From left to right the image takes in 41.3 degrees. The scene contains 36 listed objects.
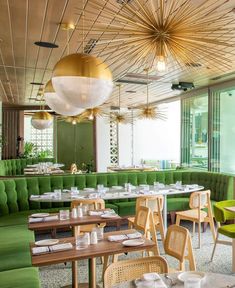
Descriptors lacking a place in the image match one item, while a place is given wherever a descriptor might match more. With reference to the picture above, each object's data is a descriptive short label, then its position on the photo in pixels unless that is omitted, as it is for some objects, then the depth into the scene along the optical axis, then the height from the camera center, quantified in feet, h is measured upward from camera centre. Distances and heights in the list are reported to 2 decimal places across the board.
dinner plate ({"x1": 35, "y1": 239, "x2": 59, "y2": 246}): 8.74 -2.71
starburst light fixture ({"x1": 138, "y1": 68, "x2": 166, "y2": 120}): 25.79 +2.85
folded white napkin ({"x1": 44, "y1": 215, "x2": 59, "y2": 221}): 11.45 -2.62
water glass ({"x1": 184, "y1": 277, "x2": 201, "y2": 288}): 5.40 -2.37
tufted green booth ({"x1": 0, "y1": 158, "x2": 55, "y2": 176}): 30.70 -1.86
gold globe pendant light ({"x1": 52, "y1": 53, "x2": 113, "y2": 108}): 8.03 +1.80
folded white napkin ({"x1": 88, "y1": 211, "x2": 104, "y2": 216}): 12.04 -2.57
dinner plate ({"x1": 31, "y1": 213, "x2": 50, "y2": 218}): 11.95 -2.63
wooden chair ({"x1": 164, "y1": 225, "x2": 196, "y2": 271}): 7.65 -2.49
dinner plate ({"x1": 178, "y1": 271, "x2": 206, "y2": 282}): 5.89 -2.47
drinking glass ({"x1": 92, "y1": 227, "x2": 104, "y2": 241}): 9.18 -2.58
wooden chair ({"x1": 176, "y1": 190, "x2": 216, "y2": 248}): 15.28 -3.40
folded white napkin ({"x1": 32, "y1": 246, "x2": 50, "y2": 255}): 8.07 -2.70
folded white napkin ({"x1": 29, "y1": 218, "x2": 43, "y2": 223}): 11.24 -2.65
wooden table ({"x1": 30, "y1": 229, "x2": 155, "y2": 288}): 7.58 -2.71
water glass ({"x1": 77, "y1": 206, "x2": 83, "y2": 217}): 11.75 -2.45
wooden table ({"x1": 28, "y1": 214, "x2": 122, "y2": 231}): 10.60 -2.65
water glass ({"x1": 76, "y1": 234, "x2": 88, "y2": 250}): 8.41 -2.60
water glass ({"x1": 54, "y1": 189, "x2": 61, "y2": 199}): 15.30 -2.38
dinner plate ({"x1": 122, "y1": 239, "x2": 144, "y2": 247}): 8.50 -2.64
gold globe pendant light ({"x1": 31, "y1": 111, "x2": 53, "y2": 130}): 23.63 +2.10
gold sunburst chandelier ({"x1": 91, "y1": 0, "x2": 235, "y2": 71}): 6.72 +2.61
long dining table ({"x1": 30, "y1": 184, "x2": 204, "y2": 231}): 15.16 -2.41
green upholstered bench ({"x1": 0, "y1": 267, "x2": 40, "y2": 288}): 7.61 -3.37
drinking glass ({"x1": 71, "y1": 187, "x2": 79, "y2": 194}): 16.39 -2.32
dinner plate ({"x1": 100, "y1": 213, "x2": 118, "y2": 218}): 11.59 -2.56
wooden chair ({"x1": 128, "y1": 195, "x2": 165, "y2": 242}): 13.97 -2.63
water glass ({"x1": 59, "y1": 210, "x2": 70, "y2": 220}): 11.51 -2.52
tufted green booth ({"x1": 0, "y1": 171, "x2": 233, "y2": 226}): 16.96 -2.34
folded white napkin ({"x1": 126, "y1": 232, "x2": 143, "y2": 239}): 9.15 -2.63
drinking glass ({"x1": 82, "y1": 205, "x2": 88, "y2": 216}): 12.19 -2.47
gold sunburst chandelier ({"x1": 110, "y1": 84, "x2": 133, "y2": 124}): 30.89 +3.02
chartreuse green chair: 12.37 -2.93
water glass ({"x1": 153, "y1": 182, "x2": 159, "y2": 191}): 17.38 -2.28
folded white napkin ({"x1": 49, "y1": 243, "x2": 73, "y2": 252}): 8.23 -2.68
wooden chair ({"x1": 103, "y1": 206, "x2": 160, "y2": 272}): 11.04 -2.75
